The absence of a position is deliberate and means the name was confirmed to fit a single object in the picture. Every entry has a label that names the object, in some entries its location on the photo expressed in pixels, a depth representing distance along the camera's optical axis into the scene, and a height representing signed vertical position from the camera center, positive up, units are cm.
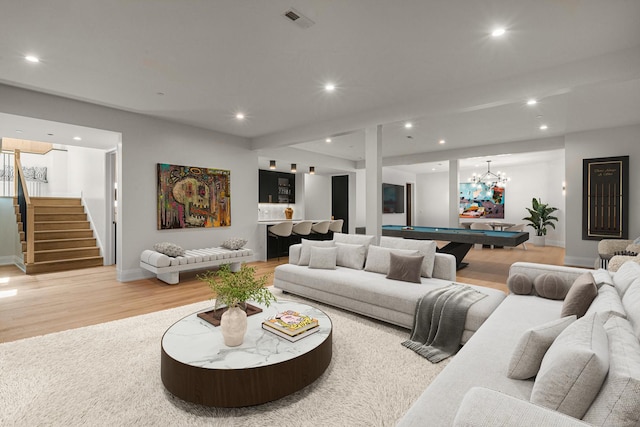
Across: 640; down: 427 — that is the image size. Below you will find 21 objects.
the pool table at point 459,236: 550 -46
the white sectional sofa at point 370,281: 307 -79
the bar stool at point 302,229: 769 -42
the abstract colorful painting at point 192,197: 561 +29
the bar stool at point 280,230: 716 -41
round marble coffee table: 191 -96
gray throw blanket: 269 -98
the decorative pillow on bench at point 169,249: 516 -60
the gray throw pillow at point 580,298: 208 -59
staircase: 596 -52
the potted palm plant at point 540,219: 952 -23
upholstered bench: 491 -81
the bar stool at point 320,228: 826 -42
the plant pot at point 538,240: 975 -91
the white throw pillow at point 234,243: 596 -59
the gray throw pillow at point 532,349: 149 -65
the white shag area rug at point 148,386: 190 -122
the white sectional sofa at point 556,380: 101 -65
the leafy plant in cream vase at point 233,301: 215 -61
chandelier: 1054 +115
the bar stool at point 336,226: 869 -40
